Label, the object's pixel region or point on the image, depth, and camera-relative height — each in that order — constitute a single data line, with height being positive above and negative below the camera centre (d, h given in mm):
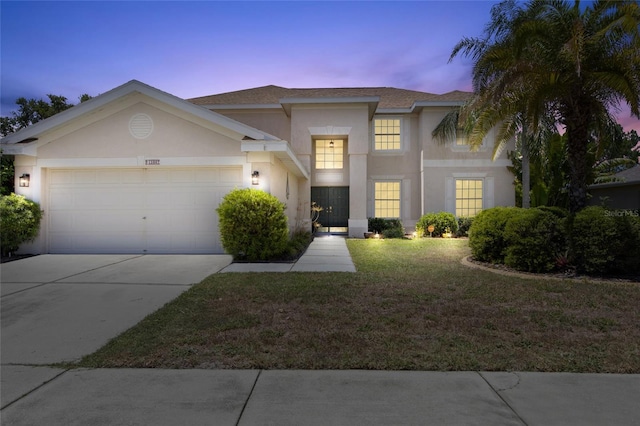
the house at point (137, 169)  10328 +1332
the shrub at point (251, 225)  9375 -309
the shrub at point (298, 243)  10156 -1019
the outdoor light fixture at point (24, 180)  10500 +972
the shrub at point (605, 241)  7308 -561
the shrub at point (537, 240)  7918 -584
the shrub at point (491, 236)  8898 -565
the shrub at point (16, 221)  9531 -227
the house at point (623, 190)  18817 +1454
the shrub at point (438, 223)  16266 -413
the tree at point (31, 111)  18797 +5476
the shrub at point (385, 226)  16359 -582
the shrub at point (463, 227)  16547 -602
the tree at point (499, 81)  8688 +3511
